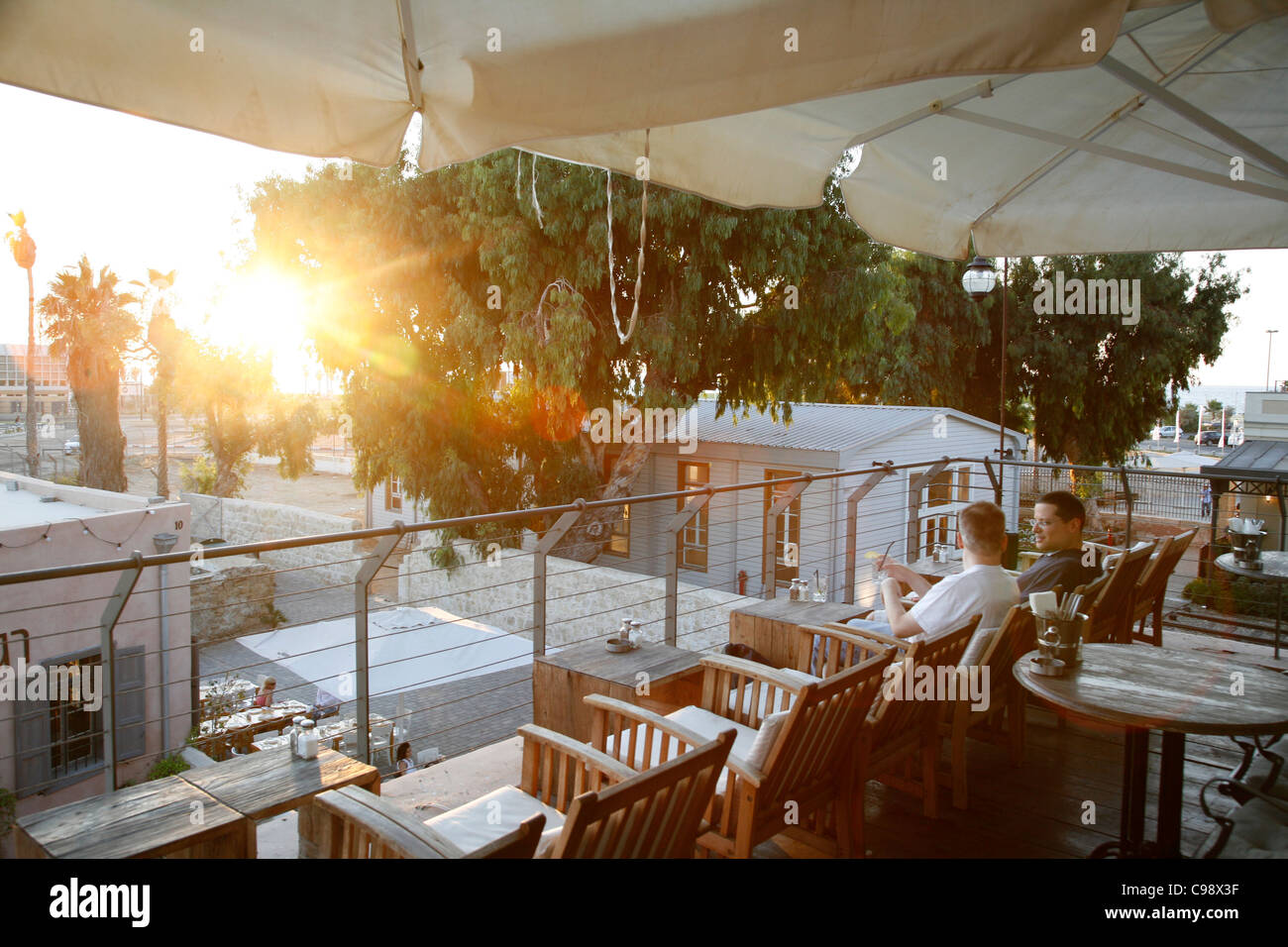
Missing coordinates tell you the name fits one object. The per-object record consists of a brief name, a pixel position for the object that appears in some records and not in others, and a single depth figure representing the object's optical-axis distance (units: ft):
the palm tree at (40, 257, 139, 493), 88.94
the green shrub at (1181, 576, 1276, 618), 33.95
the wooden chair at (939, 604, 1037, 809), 10.96
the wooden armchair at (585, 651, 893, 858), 8.00
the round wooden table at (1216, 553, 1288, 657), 14.57
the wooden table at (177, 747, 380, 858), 7.55
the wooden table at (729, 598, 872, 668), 14.21
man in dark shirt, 13.00
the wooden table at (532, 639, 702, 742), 12.06
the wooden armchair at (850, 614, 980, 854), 9.47
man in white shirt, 11.69
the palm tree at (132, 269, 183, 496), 100.17
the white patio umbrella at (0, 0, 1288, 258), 5.17
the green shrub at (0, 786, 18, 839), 35.51
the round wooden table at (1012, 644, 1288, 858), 7.71
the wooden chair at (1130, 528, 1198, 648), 14.98
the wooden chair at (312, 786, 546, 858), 5.18
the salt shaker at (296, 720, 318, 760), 8.38
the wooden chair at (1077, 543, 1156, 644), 12.51
